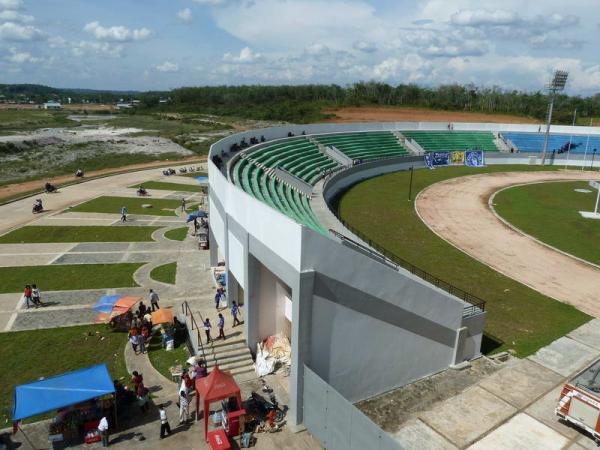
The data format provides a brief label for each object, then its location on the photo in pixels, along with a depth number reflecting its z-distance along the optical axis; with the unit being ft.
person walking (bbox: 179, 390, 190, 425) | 46.52
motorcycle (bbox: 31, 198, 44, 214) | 126.82
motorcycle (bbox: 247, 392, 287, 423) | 47.08
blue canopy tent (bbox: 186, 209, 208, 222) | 110.73
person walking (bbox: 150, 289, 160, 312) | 70.19
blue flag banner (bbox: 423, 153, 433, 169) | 198.49
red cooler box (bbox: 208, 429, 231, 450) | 41.63
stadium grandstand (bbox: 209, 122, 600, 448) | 43.78
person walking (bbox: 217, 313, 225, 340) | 58.59
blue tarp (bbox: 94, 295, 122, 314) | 65.31
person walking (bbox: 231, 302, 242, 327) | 63.28
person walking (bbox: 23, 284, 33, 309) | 70.69
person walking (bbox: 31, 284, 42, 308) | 71.46
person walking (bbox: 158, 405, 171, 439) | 43.88
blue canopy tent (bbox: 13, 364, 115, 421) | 41.88
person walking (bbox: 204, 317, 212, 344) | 58.23
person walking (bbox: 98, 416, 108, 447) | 42.45
